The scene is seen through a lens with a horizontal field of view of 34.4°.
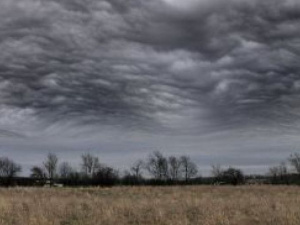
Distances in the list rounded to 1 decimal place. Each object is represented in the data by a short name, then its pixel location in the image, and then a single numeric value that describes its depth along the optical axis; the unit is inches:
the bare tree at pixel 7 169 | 5361.2
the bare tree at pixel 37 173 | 5411.9
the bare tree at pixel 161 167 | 5567.4
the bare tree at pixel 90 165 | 5521.7
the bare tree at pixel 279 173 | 5502.0
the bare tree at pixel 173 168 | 5593.0
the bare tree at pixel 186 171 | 5561.5
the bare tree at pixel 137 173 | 5349.4
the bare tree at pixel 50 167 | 5523.1
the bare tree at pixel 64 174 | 5431.1
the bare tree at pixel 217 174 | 5113.2
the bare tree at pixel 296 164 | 5484.3
